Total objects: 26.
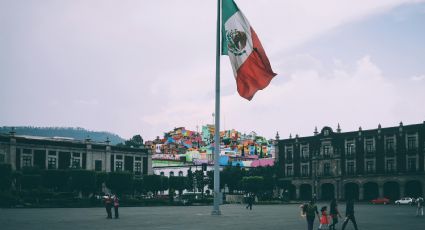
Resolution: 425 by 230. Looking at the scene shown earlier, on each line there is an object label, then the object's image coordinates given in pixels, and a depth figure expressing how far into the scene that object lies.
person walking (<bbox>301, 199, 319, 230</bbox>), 20.72
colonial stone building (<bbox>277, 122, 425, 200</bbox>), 79.00
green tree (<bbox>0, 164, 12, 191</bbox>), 58.19
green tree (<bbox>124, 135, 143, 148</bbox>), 166.88
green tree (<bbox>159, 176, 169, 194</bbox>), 79.00
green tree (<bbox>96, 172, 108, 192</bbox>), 69.25
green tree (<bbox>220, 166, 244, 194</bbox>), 95.50
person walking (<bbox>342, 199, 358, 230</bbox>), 22.17
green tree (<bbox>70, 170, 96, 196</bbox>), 66.75
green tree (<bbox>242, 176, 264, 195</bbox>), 86.12
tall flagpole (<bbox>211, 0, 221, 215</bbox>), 27.95
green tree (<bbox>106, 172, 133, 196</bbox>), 68.88
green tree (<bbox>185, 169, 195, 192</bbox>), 87.00
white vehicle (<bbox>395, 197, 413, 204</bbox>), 71.29
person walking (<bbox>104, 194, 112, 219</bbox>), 31.09
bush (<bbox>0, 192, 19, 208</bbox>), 46.88
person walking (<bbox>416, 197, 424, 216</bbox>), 36.53
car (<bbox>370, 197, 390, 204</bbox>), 75.19
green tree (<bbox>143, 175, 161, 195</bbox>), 77.12
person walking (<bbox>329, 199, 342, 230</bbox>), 23.49
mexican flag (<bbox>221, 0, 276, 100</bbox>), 25.00
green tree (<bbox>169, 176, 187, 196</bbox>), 81.15
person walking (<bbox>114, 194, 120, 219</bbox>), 31.30
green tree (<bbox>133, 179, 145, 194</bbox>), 75.06
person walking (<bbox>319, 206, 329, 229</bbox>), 22.12
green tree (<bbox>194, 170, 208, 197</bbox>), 85.12
